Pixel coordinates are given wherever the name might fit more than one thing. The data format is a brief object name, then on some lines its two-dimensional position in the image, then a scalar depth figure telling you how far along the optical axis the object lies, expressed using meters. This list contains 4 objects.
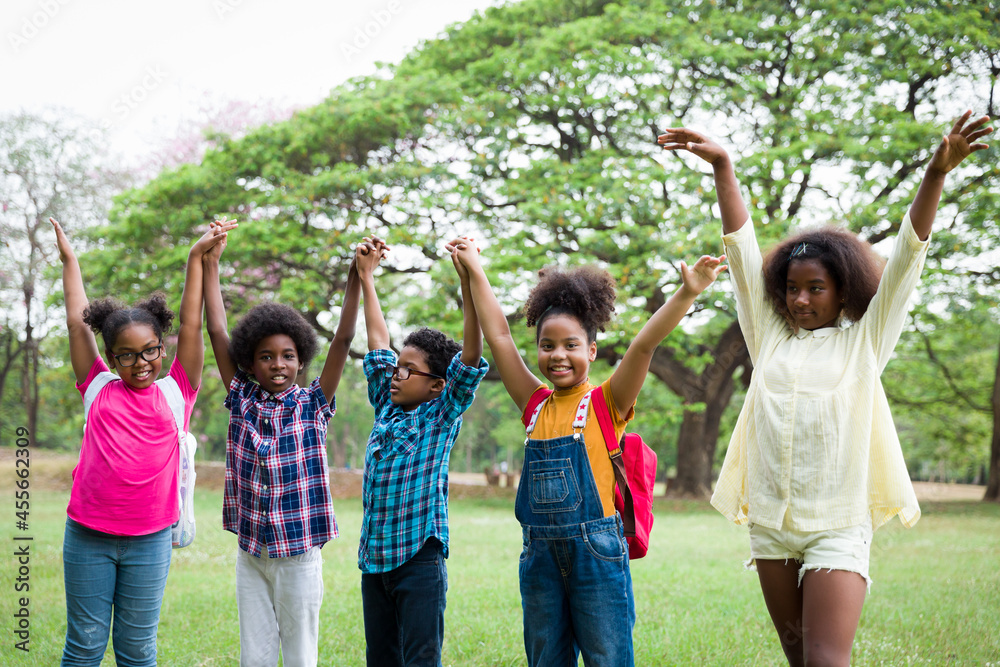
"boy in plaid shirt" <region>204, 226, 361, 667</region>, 2.90
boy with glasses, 2.70
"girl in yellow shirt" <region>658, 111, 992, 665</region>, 2.36
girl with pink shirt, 2.94
